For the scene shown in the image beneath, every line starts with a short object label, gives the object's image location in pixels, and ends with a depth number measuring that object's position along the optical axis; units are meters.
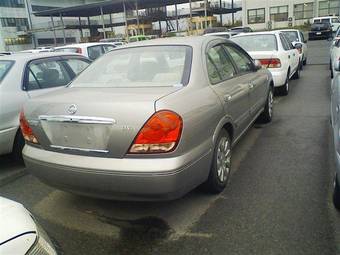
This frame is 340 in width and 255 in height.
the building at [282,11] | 50.12
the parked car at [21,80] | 4.51
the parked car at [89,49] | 12.31
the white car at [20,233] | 1.66
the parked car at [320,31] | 31.70
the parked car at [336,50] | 8.15
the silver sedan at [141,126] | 2.73
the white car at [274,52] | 7.64
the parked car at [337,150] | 2.71
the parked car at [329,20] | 35.03
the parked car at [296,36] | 12.80
